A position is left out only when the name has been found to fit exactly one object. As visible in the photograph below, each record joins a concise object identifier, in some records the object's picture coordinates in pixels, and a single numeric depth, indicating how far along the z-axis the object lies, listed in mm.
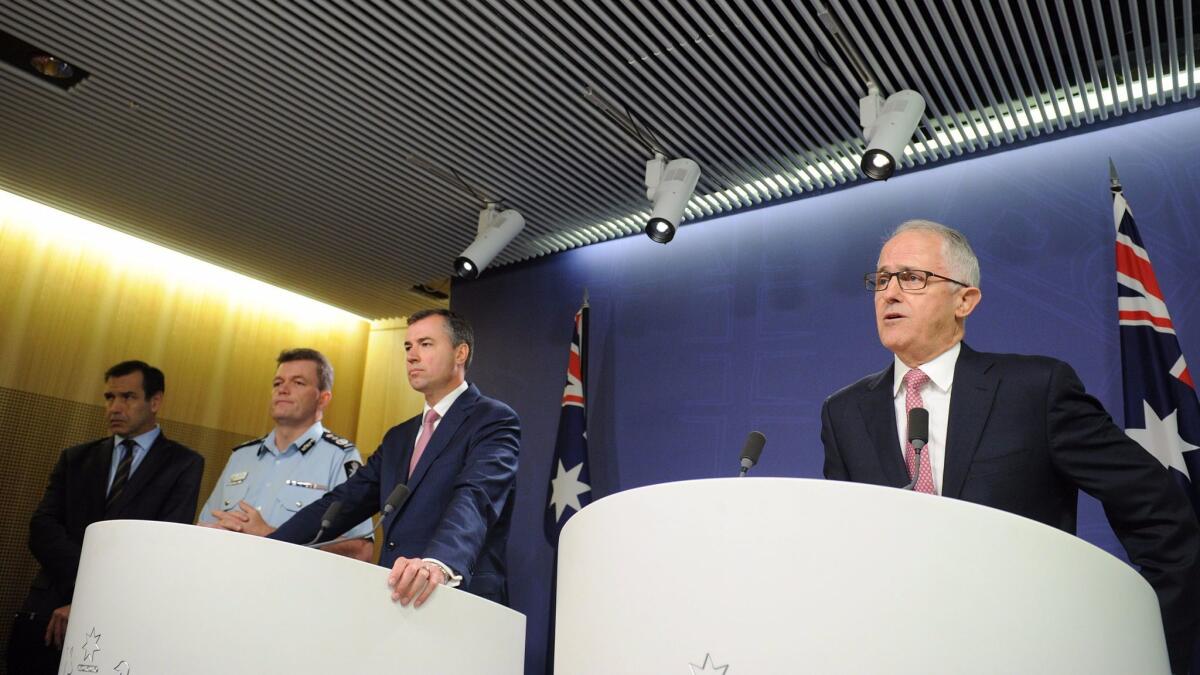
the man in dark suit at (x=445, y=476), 2510
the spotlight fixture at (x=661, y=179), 4203
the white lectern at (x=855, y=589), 1072
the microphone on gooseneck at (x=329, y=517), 2527
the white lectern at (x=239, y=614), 1801
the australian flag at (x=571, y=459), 4844
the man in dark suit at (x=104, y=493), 4301
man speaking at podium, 1813
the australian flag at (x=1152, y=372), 3316
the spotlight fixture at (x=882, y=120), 3586
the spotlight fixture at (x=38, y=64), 3902
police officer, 3666
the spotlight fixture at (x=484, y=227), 4740
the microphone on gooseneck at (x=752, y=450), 1674
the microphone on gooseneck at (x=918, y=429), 1717
